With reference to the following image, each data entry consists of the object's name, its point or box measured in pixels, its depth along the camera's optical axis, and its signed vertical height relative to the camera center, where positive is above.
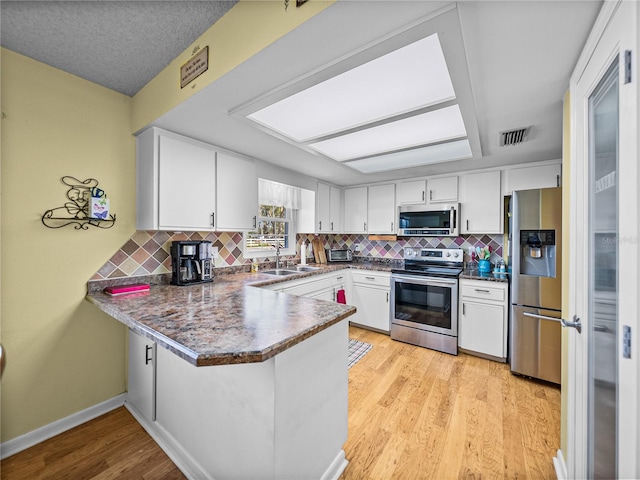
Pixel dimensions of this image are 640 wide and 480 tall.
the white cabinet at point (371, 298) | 3.38 -0.77
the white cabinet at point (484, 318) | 2.62 -0.81
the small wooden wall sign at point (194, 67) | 1.39 +0.98
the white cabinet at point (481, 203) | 2.98 +0.45
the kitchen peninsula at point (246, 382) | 1.04 -0.68
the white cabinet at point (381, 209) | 3.68 +0.46
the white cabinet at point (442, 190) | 3.23 +0.65
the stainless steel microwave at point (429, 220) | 3.18 +0.27
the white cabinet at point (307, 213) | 3.60 +0.39
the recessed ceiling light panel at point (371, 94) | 1.21 +0.84
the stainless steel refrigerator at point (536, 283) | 2.21 -0.37
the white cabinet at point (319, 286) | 2.76 -0.53
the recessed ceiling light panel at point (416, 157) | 2.31 +0.84
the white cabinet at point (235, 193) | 2.35 +0.45
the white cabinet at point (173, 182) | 1.93 +0.45
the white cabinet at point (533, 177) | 2.68 +0.69
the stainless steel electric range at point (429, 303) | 2.87 -0.73
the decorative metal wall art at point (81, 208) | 1.74 +0.22
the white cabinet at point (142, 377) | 1.66 -0.94
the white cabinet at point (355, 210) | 3.95 +0.48
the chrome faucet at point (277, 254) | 3.22 -0.18
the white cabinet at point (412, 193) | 3.46 +0.66
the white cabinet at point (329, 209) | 3.69 +0.47
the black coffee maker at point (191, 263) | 2.14 -0.20
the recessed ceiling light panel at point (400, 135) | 1.75 +0.83
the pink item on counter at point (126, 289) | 1.78 -0.35
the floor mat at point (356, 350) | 2.73 -1.24
